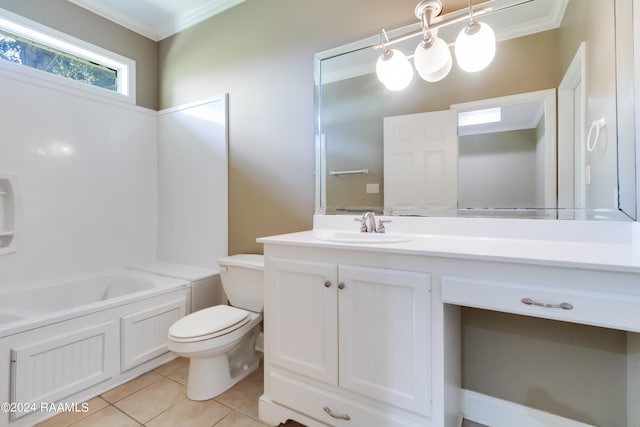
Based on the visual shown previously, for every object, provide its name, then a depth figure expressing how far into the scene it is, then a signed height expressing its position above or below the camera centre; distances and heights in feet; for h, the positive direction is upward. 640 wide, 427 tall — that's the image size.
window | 6.81 +4.08
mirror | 4.04 +1.44
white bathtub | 4.69 -2.32
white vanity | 3.06 -1.10
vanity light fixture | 4.80 +2.79
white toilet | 5.19 -2.19
